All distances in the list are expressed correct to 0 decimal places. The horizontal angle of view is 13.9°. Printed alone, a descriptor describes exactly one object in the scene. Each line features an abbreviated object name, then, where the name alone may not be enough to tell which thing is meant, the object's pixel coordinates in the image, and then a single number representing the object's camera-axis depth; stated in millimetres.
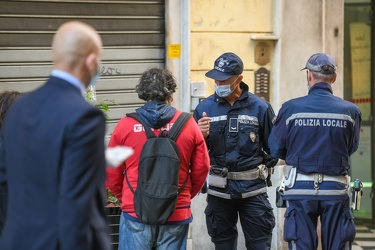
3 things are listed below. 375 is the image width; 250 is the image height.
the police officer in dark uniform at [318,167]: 11697
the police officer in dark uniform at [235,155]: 12612
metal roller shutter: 14553
